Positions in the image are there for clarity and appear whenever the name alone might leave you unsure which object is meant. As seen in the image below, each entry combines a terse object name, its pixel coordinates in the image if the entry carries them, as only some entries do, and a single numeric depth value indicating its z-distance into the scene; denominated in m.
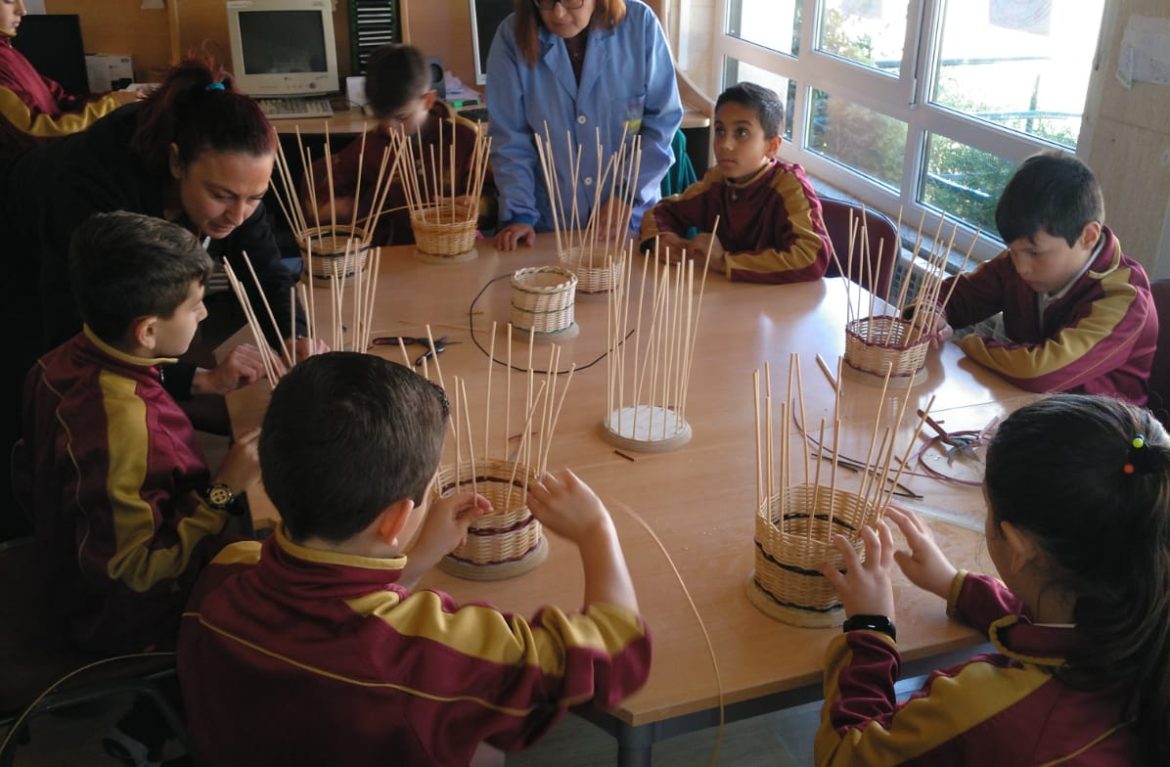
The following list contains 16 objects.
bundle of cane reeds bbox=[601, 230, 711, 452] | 1.73
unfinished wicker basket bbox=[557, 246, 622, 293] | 2.38
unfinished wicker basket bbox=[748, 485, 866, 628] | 1.28
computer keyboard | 4.09
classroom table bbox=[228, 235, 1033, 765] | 1.21
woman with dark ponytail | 1.81
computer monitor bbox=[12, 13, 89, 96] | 3.93
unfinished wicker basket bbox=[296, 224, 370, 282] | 2.39
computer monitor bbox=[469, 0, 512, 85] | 4.32
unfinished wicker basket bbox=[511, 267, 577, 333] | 2.13
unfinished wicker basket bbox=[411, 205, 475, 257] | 2.58
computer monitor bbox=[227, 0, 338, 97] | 4.20
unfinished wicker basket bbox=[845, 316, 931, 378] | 1.91
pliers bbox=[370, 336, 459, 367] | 2.11
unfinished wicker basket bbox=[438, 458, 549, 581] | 1.35
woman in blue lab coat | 2.82
